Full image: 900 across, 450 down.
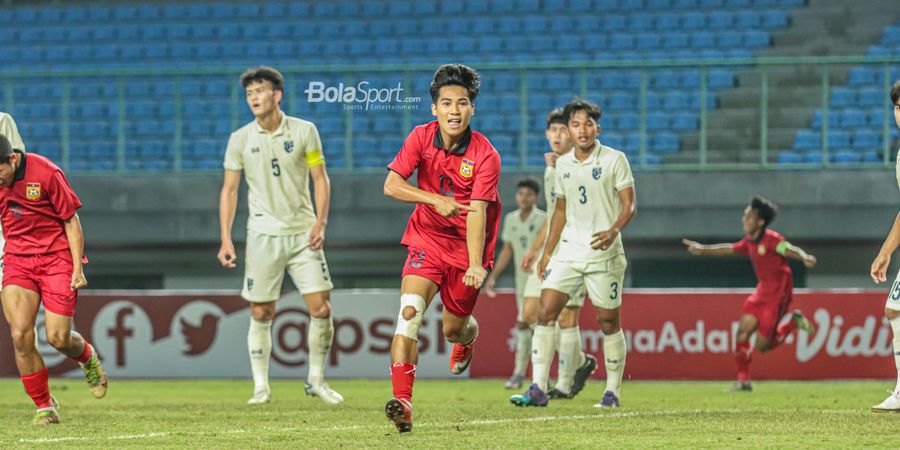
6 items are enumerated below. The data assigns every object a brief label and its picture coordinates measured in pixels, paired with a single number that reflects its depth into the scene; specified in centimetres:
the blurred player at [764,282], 2536
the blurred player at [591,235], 1925
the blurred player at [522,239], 2537
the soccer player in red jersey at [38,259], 1641
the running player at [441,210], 1455
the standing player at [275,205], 2062
